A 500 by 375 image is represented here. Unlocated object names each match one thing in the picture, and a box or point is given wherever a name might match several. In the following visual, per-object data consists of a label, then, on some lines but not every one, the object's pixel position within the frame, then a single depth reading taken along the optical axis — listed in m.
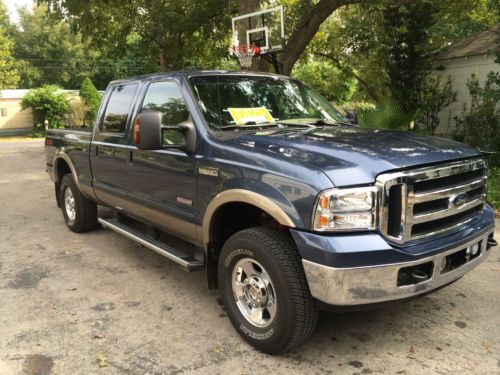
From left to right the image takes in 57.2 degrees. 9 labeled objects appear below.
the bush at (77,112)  32.22
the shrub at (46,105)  31.73
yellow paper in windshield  3.96
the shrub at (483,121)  10.32
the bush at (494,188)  7.30
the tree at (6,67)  37.88
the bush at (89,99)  32.12
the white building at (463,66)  13.23
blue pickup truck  2.75
